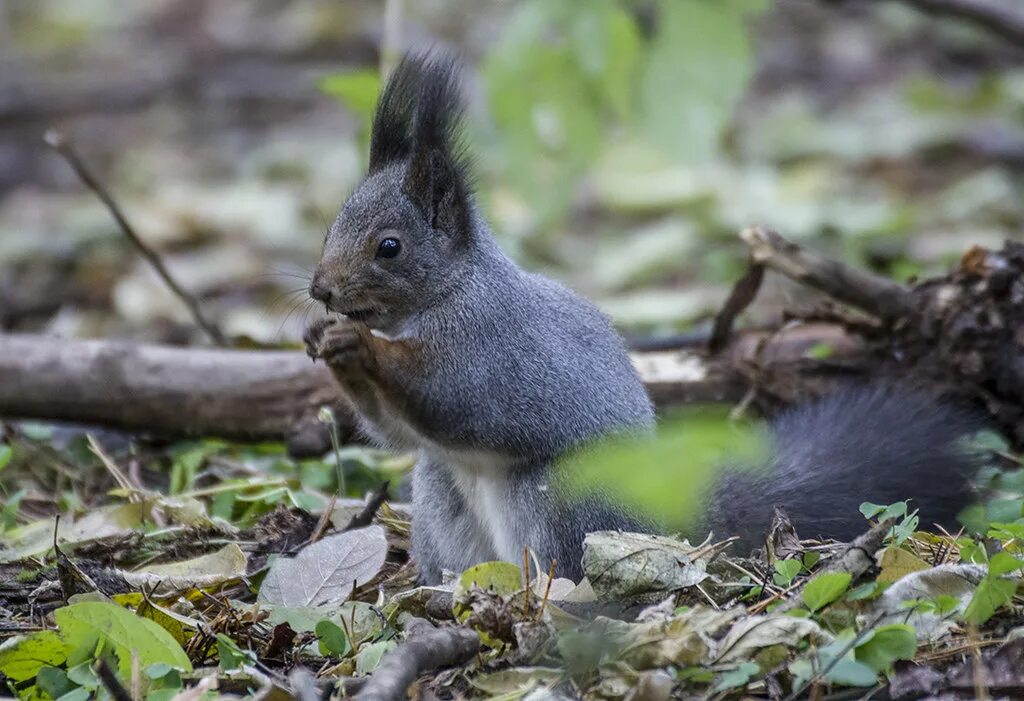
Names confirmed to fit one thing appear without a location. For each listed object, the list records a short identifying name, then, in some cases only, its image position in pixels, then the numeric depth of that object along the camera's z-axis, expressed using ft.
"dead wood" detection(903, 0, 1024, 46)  30.07
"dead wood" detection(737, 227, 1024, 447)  23.40
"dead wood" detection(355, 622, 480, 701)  13.04
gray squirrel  18.90
